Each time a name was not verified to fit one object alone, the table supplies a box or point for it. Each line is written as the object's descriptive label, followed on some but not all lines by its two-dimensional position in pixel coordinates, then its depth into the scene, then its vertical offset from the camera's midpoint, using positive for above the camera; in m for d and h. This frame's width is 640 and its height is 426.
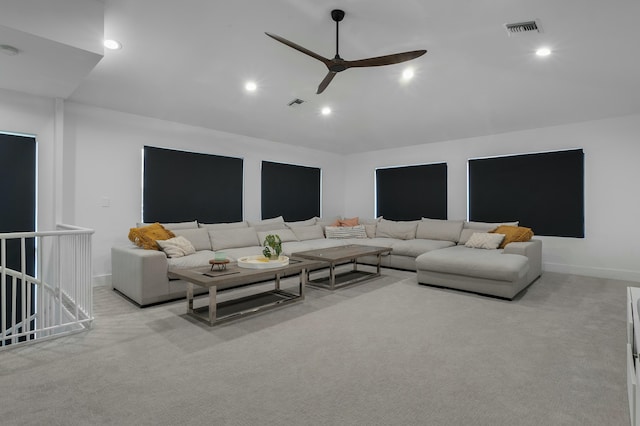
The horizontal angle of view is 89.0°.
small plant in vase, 3.71 -0.41
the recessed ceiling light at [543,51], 3.38 +1.70
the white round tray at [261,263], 3.48 -0.54
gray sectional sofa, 3.71 -0.56
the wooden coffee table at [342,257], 4.34 -0.60
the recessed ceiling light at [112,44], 3.13 +1.66
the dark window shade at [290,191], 6.69 +0.50
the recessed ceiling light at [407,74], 3.99 +1.76
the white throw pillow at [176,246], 4.07 -0.42
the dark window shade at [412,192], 6.87 +0.48
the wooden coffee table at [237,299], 3.04 -0.87
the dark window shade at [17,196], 3.81 +0.22
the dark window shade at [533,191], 5.32 +0.39
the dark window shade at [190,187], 5.07 +0.46
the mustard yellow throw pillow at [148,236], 4.03 -0.27
